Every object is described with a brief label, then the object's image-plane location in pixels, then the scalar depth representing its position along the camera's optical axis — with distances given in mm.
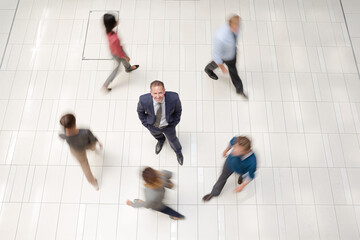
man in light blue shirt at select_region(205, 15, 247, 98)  3627
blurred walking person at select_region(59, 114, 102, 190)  2947
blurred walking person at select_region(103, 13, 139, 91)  3717
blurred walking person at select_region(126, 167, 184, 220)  2764
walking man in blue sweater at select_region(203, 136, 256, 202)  2824
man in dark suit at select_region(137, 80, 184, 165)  2989
